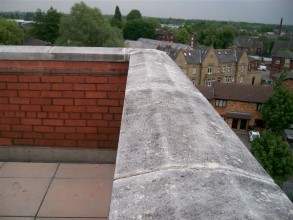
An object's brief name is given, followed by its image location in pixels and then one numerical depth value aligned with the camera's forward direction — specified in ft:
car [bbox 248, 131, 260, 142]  84.61
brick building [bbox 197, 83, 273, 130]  95.45
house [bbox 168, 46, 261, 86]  137.90
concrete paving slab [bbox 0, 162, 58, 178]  9.85
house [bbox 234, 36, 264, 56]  258.16
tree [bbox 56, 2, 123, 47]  115.24
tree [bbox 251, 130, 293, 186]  60.49
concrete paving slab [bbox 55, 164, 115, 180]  9.92
